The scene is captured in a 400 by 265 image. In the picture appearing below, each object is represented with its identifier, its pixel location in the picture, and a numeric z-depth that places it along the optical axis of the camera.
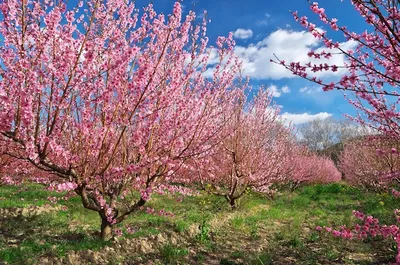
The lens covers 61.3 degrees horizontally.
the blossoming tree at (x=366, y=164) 11.02
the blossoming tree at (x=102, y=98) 3.89
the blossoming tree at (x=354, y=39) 2.75
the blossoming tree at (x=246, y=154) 10.08
